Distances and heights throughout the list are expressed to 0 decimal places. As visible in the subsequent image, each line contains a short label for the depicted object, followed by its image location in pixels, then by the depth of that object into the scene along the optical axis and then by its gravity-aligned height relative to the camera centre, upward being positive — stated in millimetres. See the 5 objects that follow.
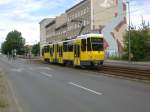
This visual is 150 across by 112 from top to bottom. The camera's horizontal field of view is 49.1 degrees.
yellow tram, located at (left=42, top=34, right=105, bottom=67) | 15068 +266
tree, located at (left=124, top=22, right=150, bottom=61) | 26907 +1415
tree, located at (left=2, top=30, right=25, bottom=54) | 69282 +1946
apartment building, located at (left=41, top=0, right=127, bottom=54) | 39651 +8326
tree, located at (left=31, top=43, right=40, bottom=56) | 66092 +1315
